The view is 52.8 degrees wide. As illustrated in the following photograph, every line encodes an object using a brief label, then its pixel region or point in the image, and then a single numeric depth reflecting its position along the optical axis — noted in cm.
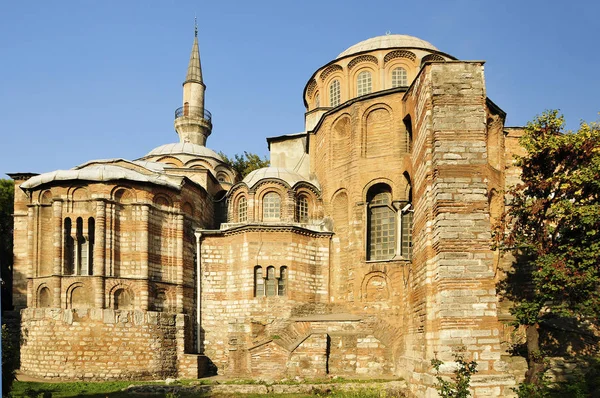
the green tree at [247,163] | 3809
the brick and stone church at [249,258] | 1991
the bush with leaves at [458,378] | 1077
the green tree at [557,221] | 1385
